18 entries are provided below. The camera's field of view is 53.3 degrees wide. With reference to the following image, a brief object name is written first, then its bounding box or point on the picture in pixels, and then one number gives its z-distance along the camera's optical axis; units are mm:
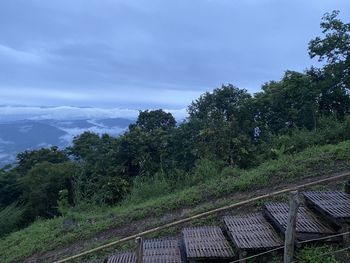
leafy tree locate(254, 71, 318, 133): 14633
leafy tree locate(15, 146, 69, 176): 21766
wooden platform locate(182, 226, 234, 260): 3891
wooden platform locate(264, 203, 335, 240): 3887
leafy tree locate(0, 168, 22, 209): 16908
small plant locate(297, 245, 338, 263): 3635
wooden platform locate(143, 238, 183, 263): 4090
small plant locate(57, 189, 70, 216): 8722
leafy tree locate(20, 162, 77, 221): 13711
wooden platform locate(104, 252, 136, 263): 4320
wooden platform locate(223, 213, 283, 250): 3936
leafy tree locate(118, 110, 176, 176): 13672
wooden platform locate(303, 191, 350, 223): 3840
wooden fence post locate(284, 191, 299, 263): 3479
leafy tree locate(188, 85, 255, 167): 10395
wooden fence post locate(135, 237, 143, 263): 3600
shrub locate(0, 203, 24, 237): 9555
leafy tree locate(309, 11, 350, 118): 15398
